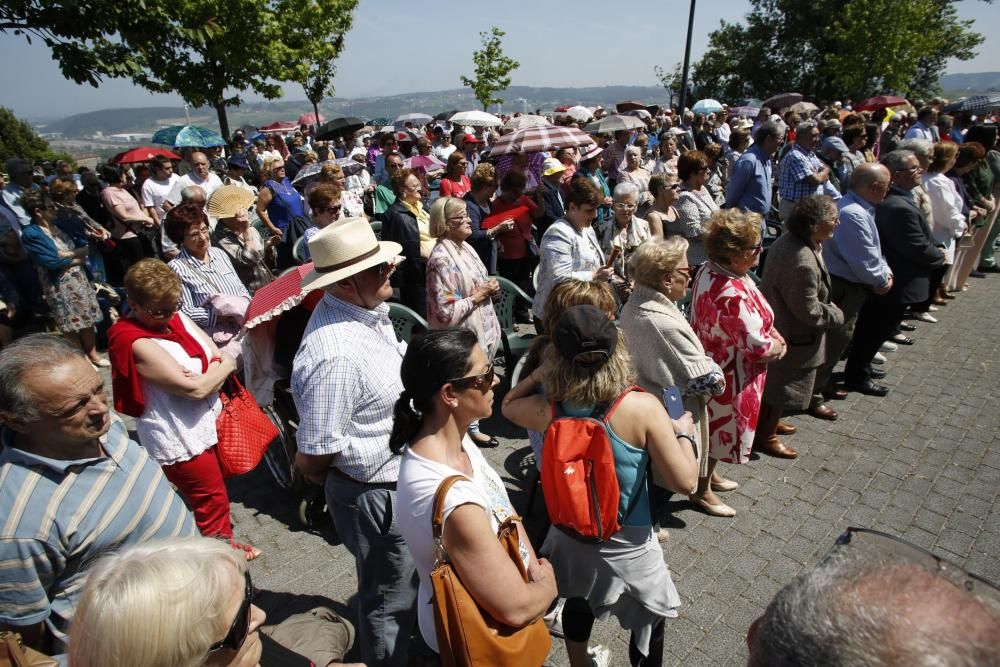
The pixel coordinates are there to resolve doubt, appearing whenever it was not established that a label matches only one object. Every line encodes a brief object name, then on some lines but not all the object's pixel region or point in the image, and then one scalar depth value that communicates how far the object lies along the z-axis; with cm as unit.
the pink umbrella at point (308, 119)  2602
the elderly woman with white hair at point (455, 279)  387
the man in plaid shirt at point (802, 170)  700
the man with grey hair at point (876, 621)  79
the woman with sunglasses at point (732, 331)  334
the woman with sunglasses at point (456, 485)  154
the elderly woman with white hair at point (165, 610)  117
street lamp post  1833
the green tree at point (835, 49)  3359
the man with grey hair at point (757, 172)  658
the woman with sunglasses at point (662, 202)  541
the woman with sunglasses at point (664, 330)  293
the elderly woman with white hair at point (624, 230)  515
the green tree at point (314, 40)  1972
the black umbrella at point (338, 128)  1245
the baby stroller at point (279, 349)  298
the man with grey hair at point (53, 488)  168
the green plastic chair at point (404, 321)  475
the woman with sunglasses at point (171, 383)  267
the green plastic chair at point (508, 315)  507
